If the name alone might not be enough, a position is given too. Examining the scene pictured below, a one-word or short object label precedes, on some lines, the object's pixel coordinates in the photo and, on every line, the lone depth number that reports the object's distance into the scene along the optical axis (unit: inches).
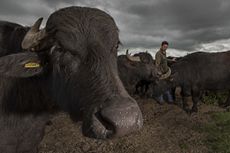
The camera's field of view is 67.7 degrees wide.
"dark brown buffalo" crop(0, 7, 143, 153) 61.4
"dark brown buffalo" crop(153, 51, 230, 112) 295.5
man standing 299.3
